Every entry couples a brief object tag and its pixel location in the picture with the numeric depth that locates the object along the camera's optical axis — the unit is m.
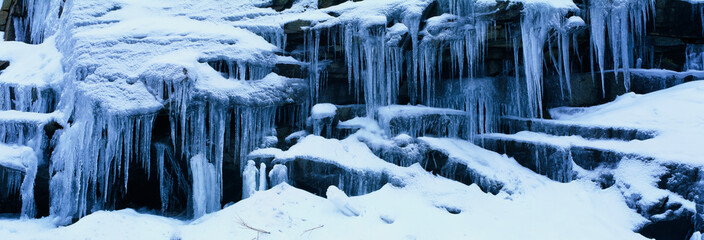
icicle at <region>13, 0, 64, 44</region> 11.91
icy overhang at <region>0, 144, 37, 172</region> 7.76
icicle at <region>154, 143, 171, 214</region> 8.27
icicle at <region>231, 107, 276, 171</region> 8.13
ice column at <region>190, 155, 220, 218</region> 7.59
